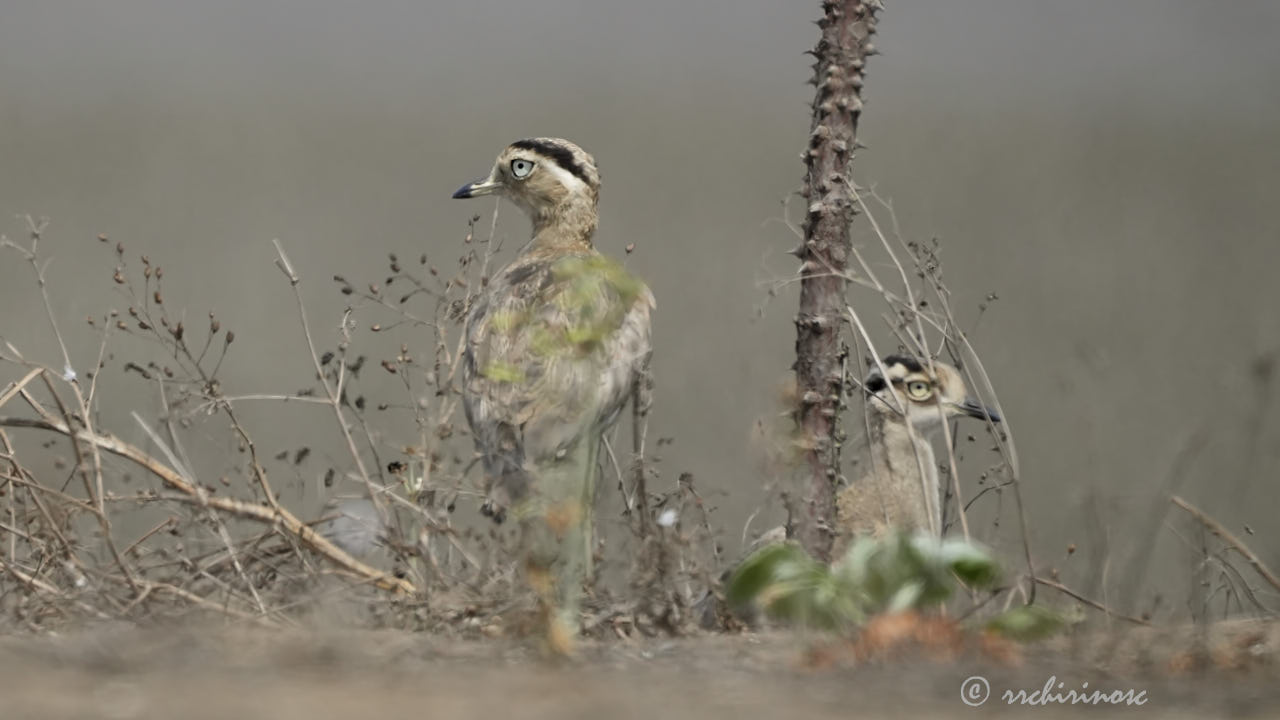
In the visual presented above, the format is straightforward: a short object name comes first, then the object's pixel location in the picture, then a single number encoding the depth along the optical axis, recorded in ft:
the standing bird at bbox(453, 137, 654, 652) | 30.96
